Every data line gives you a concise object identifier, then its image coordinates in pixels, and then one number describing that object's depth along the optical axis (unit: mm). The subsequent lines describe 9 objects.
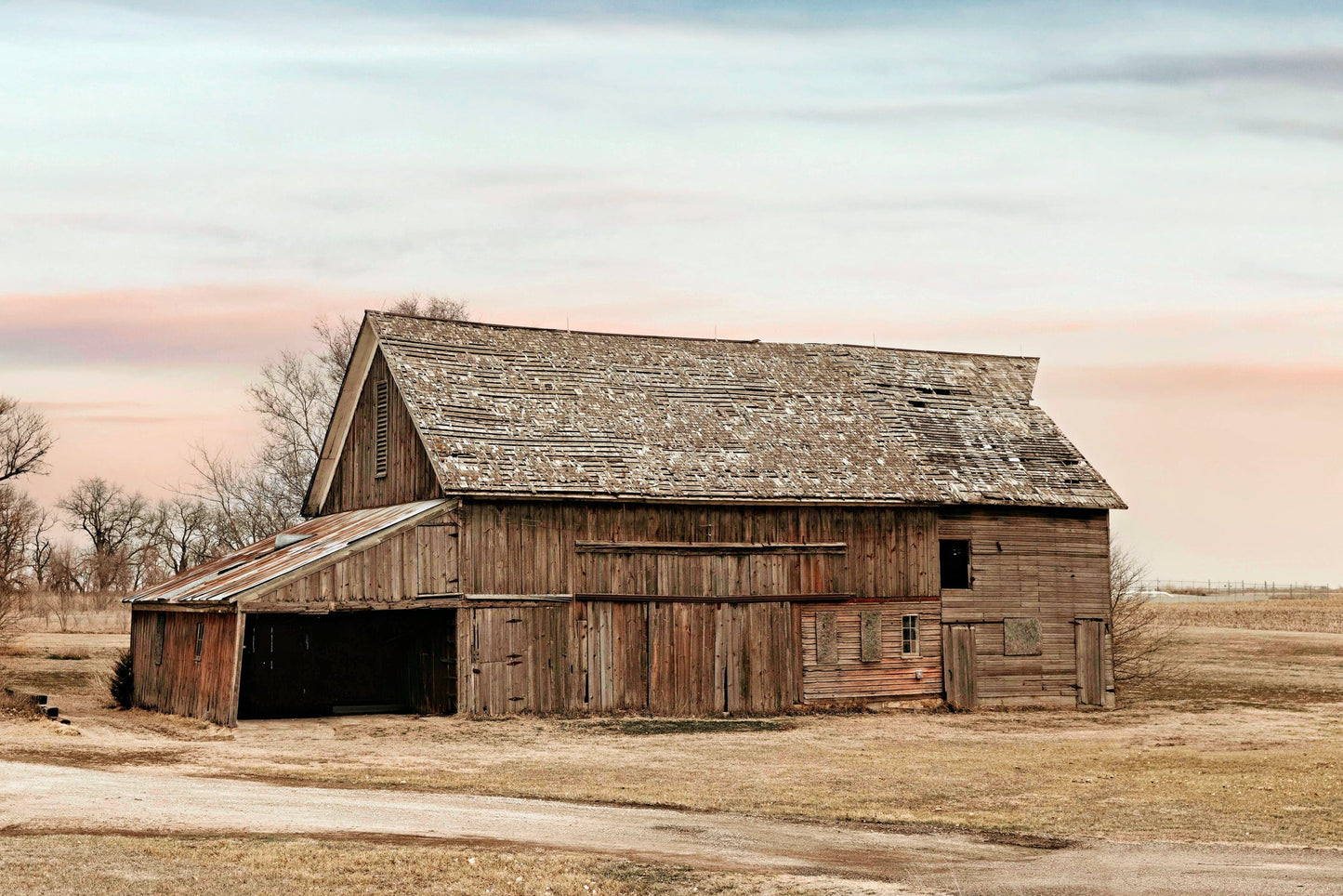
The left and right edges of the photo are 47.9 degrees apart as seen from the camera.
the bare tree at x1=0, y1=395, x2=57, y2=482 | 62219
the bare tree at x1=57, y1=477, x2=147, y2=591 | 104125
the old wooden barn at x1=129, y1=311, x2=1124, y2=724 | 30656
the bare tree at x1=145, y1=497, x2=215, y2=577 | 96956
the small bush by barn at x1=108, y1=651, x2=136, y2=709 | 32969
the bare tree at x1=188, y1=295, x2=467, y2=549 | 57562
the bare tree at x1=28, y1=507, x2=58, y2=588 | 95625
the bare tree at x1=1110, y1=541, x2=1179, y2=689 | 42594
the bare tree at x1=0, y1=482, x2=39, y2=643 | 42175
